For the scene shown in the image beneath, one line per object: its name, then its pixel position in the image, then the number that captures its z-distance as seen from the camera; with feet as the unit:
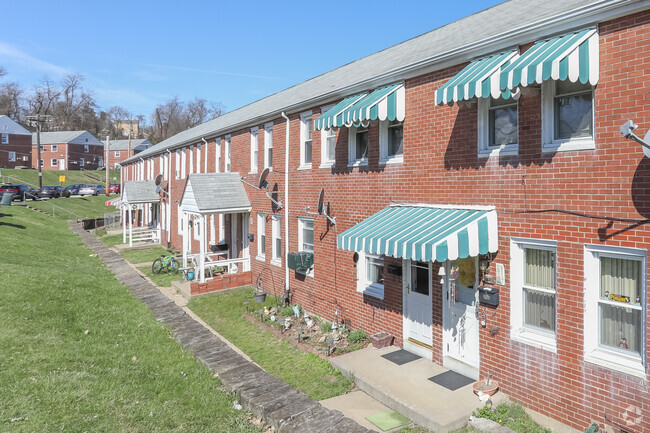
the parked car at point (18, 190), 139.20
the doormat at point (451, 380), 25.59
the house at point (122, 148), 272.92
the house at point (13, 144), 220.88
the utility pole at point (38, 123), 159.92
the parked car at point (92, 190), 175.59
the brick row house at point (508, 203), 19.51
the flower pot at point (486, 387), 24.02
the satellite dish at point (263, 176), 48.11
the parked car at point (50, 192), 153.69
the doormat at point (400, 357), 29.53
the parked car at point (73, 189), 171.80
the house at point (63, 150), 244.22
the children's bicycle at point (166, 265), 64.08
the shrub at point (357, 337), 33.99
